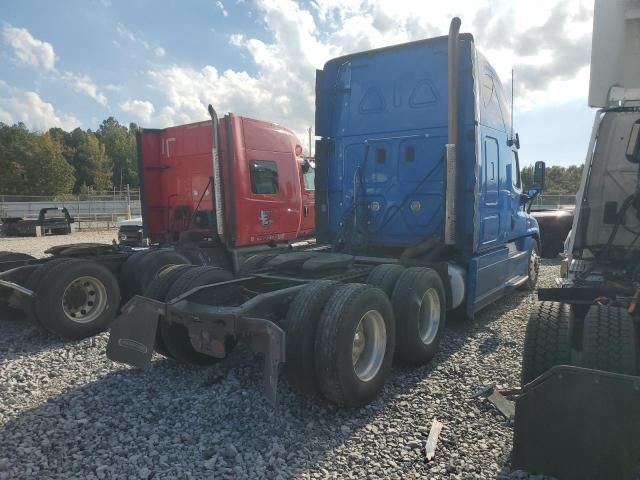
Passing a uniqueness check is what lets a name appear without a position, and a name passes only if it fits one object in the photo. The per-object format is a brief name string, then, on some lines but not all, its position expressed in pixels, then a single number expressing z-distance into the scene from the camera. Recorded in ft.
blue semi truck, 11.72
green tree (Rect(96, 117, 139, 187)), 287.48
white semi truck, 8.11
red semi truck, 18.43
